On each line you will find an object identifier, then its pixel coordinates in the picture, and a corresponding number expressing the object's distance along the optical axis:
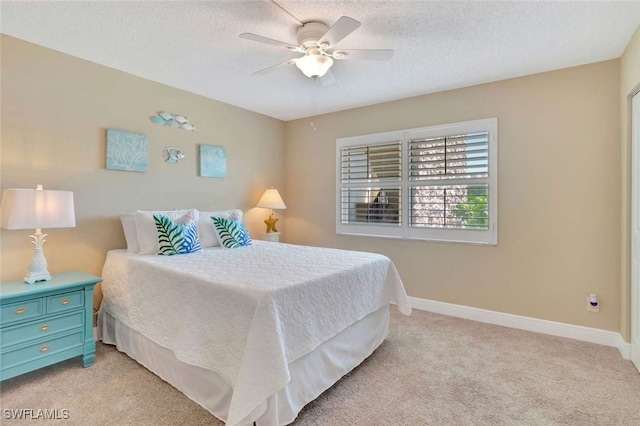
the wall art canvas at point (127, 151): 2.94
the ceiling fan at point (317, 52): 2.08
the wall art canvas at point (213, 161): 3.73
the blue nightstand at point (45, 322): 2.04
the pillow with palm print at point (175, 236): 2.72
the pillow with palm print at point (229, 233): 3.21
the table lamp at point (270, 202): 4.22
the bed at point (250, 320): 1.59
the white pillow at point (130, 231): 2.85
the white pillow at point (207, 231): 3.22
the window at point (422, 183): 3.30
